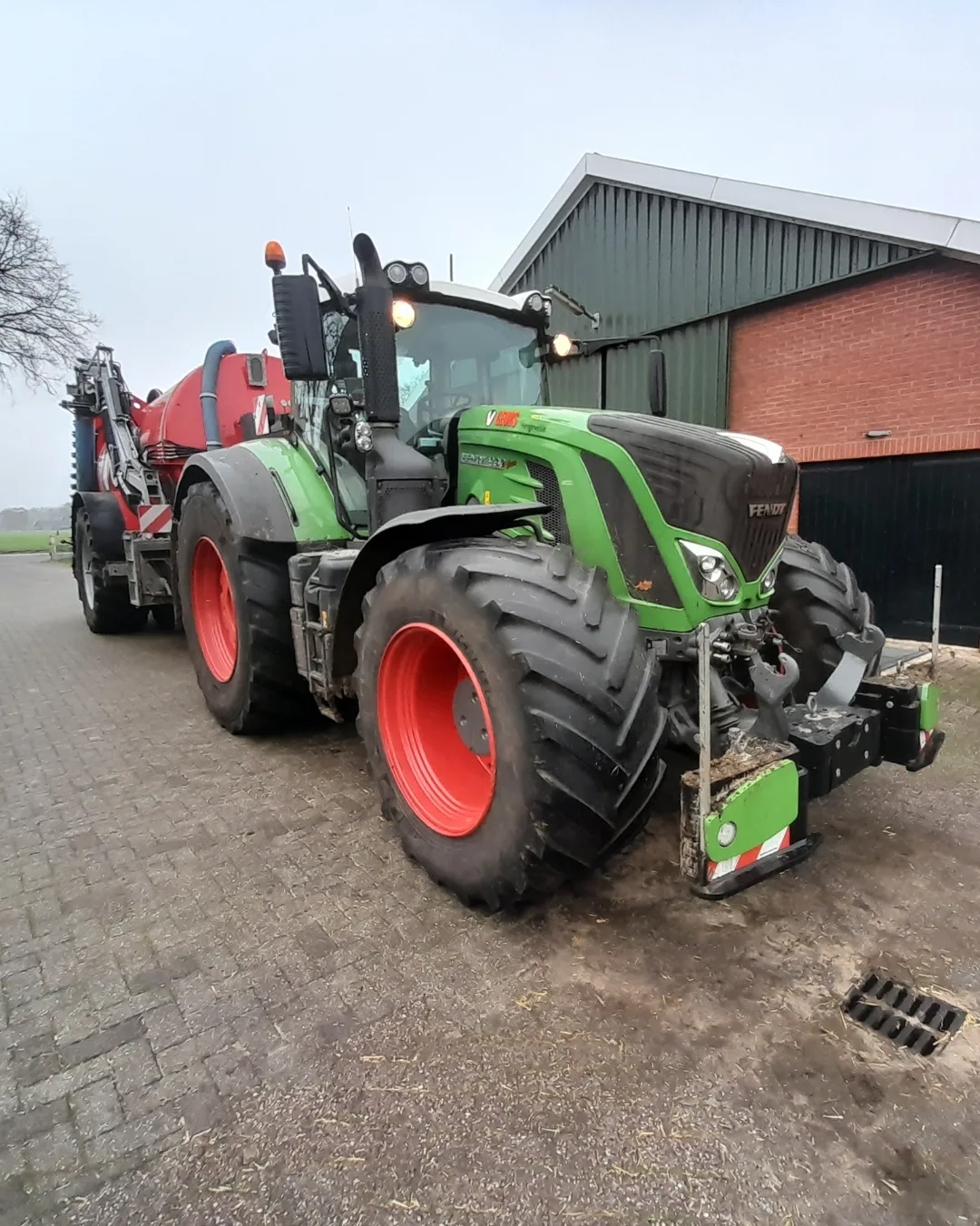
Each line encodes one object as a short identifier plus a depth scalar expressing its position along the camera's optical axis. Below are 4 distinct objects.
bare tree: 18.86
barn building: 6.77
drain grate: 2.04
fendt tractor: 2.22
